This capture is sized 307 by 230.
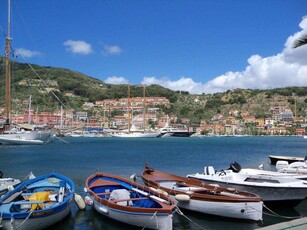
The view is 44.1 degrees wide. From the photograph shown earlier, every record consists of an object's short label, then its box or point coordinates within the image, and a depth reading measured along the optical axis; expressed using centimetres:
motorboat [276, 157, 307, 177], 2142
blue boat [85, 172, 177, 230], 1156
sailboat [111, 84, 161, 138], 14760
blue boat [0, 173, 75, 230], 1118
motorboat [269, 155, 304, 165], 3304
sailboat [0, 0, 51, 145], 6684
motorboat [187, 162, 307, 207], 1542
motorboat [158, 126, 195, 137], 16445
